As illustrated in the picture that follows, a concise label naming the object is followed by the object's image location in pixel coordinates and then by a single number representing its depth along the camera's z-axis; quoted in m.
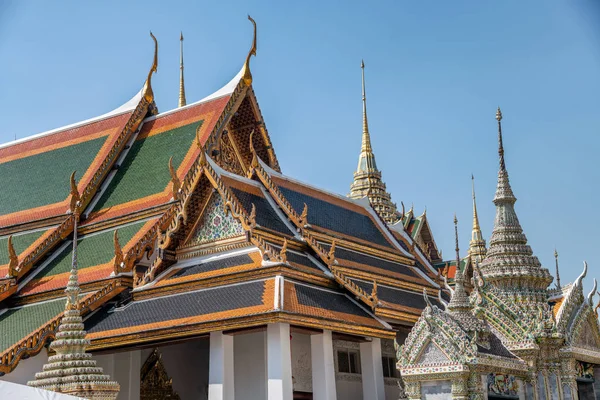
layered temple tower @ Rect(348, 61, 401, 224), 30.17
